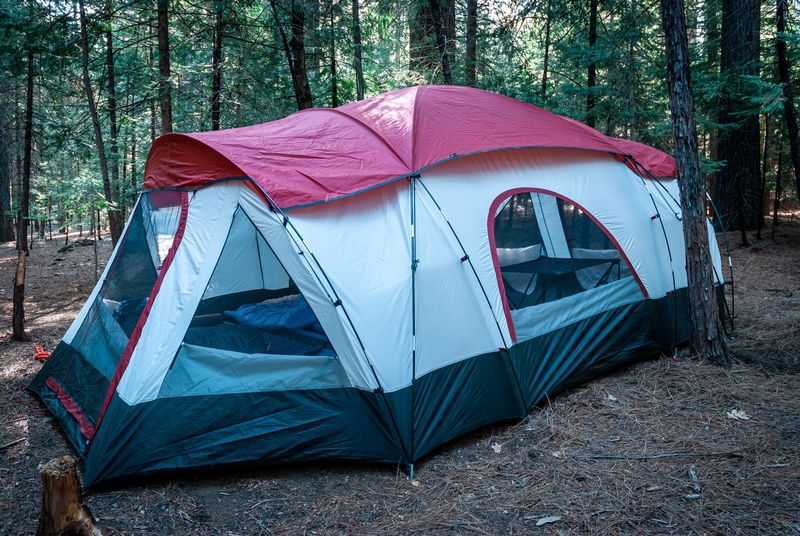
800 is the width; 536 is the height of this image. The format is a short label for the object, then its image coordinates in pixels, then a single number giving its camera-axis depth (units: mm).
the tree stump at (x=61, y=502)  2617
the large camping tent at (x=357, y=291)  3836
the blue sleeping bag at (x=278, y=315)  4406
